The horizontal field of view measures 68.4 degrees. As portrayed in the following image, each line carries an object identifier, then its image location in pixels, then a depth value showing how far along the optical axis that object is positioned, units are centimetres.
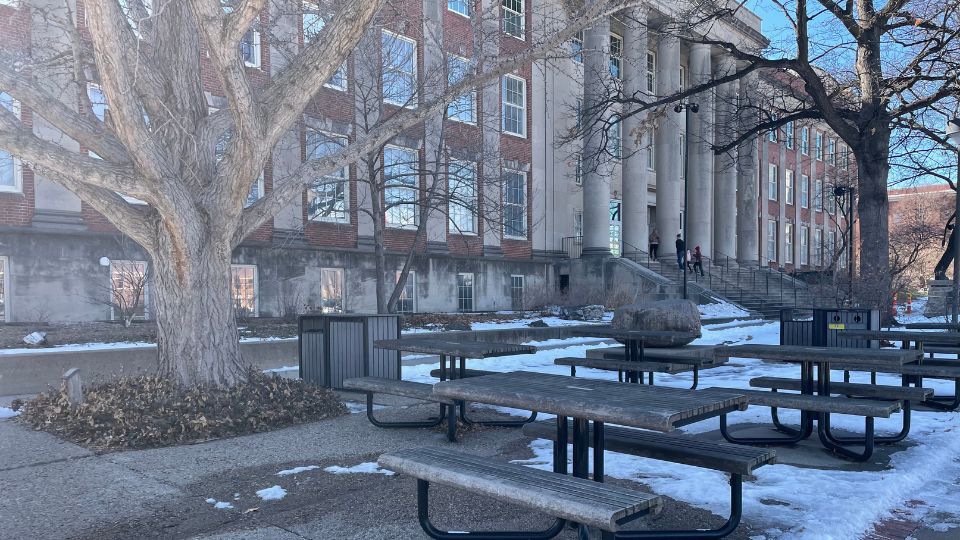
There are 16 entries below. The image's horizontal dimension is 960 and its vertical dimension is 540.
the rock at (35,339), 1012
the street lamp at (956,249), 1541
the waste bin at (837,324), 1153
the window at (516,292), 2556
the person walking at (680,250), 2819
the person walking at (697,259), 2951
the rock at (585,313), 2002
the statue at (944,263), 3162
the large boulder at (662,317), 1271
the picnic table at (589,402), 360
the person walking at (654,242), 3170
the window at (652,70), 3284
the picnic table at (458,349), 683
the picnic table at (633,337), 912
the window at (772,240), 4609
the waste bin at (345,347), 905
